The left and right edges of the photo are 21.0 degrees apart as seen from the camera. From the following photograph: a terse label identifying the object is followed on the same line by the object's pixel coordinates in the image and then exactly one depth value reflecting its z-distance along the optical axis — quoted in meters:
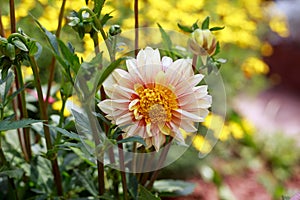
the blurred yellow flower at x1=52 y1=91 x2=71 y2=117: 1.14
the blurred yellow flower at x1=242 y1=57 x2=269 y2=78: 2.20
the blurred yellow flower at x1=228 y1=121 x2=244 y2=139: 2.15
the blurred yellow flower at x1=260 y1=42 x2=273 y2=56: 2.64
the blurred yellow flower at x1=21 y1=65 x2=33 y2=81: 1.16
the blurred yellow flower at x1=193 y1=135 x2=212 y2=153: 0.87
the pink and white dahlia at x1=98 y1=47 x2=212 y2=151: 0.71
